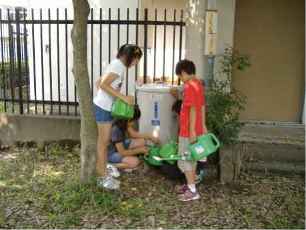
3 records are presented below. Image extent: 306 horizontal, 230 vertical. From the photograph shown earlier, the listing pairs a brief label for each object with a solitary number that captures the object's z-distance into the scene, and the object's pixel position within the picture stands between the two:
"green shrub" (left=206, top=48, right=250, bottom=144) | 4.99
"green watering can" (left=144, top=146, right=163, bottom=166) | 4.98
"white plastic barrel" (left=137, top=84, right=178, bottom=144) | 5.14
